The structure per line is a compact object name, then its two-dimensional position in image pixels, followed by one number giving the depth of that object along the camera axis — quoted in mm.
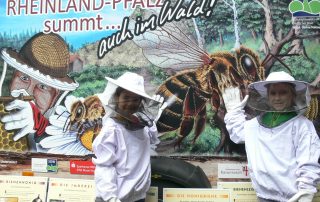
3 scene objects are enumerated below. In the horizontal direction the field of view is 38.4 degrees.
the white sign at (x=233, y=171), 3926
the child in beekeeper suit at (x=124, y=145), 3500
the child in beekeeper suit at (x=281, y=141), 3365
